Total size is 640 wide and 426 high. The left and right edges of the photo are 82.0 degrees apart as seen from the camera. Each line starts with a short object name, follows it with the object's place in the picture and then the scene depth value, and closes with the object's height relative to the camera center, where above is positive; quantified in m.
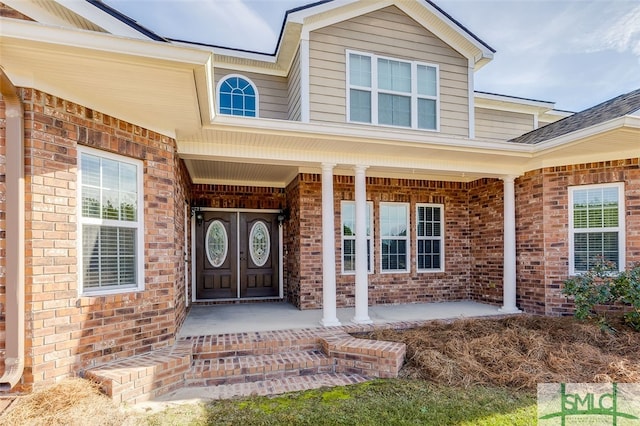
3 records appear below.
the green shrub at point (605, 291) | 5.20 -1.11
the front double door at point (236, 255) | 7.85 -0.85
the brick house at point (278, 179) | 3.28 +0.57
